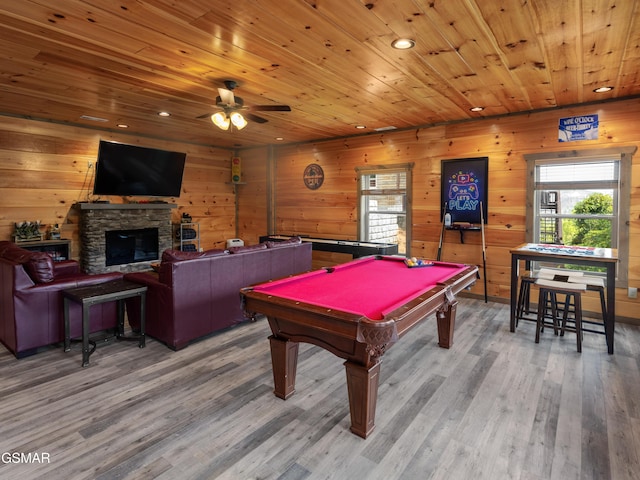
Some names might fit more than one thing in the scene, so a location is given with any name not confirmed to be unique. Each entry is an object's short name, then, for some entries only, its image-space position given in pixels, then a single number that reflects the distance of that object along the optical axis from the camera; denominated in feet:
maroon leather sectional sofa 10.80
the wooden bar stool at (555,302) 10.79
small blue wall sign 14.02
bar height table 10.83
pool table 6.29
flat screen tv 17.82
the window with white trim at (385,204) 19.20
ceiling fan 11.79
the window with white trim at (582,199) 13.74
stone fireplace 18.26
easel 16.35
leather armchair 10.18
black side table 9.84
